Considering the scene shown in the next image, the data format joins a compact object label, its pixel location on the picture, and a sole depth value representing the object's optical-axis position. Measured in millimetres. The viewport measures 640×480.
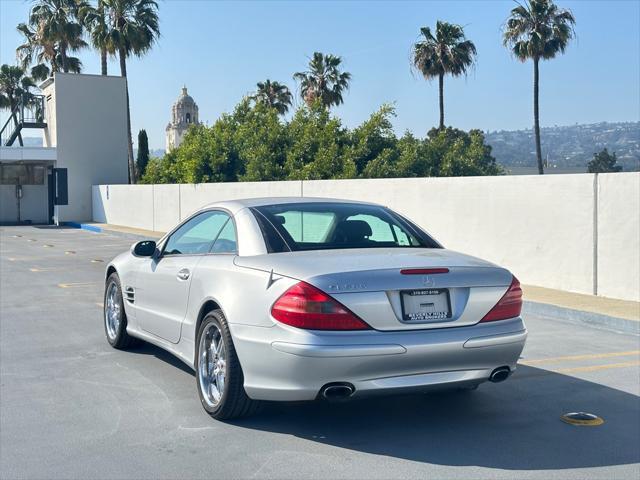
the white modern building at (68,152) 39094
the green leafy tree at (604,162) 88919
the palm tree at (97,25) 44594
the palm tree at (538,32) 46250
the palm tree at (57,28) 47156
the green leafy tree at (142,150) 57969
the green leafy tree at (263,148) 30344
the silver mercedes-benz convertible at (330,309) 4875
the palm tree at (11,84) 61688
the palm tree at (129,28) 44469
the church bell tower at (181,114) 158125
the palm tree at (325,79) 52156
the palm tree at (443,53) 49812
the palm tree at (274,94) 57625
